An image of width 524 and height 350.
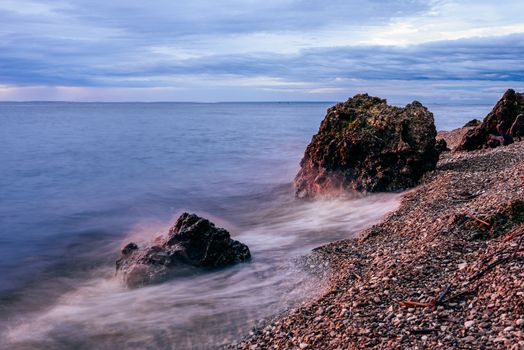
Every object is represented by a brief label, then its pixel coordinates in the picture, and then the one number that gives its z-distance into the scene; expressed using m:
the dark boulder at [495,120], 16.52
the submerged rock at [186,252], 8.84
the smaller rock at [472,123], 26.61
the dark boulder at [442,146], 16.98
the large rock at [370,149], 12.81
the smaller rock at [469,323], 4.81
